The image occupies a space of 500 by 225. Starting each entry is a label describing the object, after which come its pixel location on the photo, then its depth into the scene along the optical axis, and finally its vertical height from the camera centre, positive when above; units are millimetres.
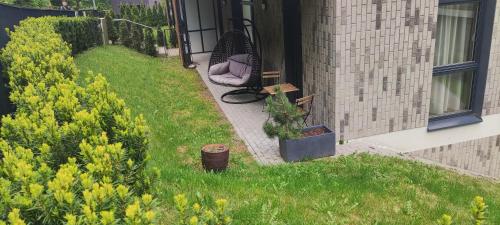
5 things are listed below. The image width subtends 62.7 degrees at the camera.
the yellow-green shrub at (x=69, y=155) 1935 -877
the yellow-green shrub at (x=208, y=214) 1927 -1000
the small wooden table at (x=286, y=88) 7434 -1743
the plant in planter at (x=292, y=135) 5953 -2056
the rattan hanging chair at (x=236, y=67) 8750 -1664
